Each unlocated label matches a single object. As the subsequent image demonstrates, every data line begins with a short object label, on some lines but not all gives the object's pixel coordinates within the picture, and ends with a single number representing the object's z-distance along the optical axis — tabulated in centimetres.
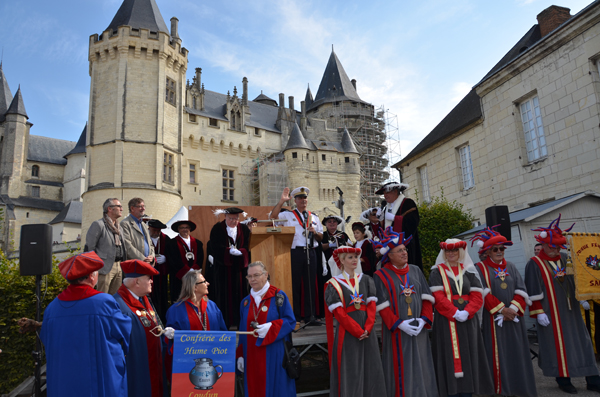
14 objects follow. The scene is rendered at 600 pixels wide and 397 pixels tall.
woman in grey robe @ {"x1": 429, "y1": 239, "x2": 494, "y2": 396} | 448
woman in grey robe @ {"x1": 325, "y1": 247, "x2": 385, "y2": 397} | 416
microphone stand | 586
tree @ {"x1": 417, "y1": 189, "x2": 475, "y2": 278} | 1348
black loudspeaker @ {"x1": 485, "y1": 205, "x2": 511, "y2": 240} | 782
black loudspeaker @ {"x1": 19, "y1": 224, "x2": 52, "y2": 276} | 541
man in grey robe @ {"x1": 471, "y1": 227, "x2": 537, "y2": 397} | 469
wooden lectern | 546
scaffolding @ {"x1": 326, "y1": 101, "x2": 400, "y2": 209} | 4438
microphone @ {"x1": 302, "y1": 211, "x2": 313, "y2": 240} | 617
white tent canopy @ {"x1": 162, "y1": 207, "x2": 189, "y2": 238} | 1167
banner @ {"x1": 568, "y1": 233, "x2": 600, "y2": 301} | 528
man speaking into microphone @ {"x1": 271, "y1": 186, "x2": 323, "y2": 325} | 603
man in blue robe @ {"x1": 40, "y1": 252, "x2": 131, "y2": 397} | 341
